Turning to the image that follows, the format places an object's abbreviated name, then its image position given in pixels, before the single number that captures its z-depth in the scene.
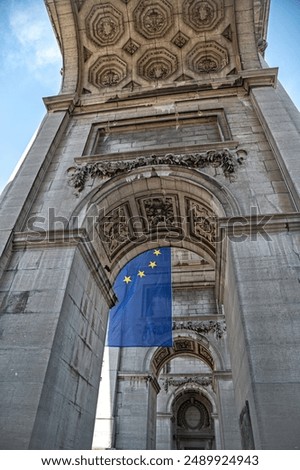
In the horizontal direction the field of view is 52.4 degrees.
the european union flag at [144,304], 10.96
